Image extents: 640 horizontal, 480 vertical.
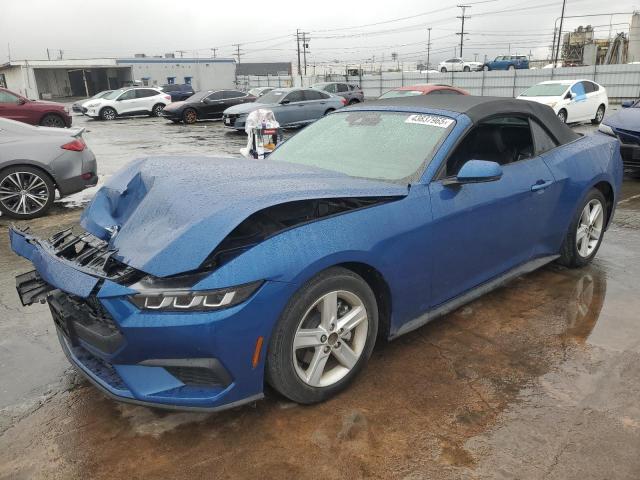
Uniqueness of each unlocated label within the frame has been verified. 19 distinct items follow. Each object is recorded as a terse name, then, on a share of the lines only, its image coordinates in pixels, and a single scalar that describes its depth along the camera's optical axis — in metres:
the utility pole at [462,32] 78.06
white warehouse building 57.44
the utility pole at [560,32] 53.56
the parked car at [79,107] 25.62
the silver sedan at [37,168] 6.69
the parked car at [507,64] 49.36
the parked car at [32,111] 16.38
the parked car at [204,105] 21.84
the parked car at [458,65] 57.17
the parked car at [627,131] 8.00
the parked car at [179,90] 31.59
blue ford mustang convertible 2.27
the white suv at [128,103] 25.22
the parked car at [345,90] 22.84
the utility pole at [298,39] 78.12
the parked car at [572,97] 16.03
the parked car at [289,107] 17.16
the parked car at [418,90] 14.27
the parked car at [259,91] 29.27
